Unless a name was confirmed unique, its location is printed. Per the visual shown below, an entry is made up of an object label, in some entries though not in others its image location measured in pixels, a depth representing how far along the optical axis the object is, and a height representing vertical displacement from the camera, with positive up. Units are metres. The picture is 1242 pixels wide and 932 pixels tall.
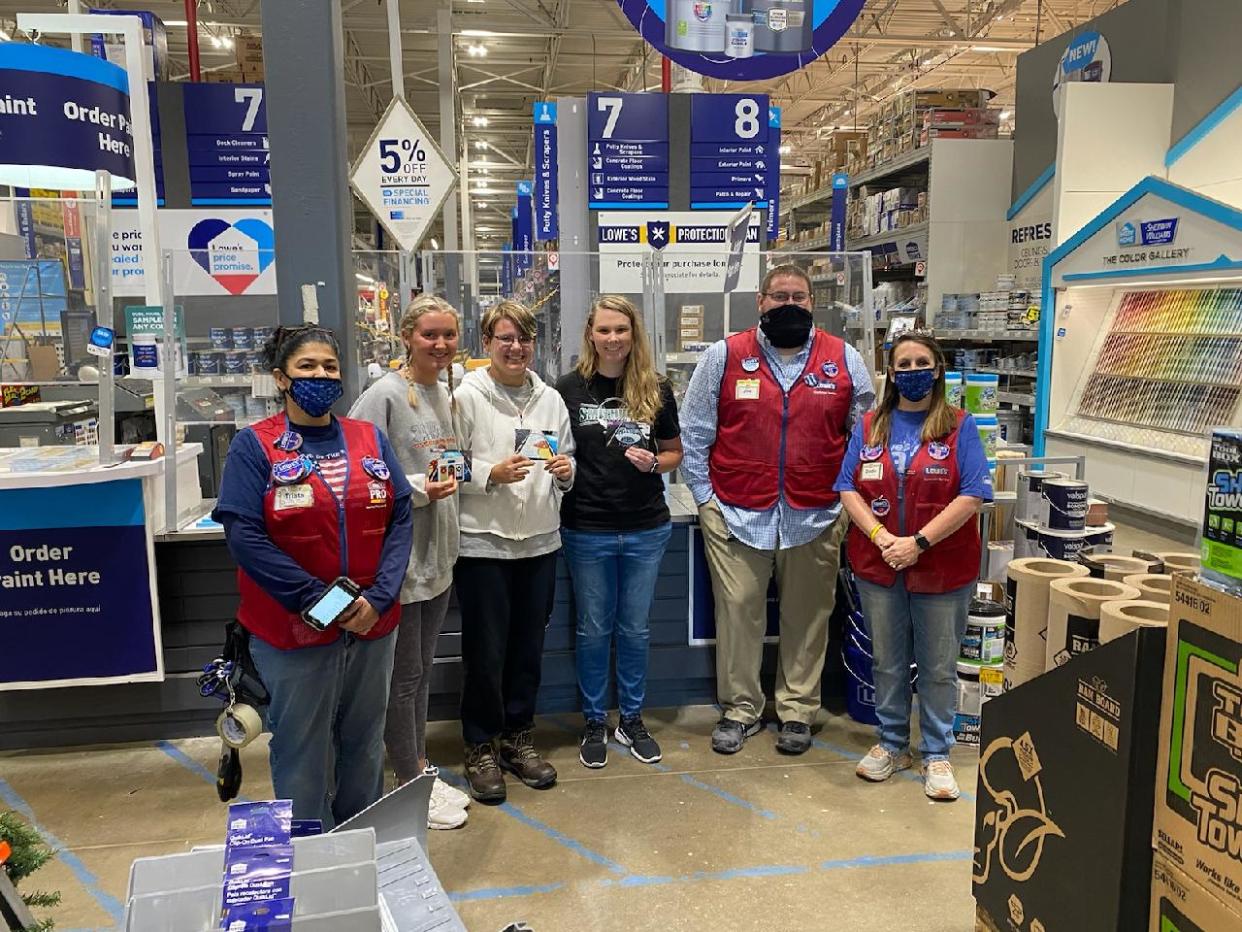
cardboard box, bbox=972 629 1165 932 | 1.43 -0.81
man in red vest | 3.35 -0.53
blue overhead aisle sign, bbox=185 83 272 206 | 6.93 +1.48
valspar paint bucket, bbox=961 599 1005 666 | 3.44 -1.13
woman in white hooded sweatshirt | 2.95 -0.61
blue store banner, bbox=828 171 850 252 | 10.72 +1.48
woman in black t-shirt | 3.16 -0.49
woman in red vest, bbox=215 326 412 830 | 2.13 -0.50
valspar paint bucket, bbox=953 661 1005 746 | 3.44 -1.36
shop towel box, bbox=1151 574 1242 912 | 1.27 -0.60
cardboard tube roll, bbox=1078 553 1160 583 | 1.96 -0.51
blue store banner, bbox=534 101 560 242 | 8.10 +1.58
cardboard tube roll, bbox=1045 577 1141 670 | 1.68 -0.52
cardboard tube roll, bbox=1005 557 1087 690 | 1.86 -0.58
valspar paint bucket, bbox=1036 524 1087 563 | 3.19 -0.74
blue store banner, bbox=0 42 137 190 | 3.63 +0.92
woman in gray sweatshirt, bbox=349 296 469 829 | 2.67 -0.42
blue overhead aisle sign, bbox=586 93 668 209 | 6.69 +1.37
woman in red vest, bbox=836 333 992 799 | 2.98 -0.64
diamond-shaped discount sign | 4.90 +0.87
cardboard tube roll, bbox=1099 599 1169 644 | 1.49 -0.48
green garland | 1.66 -0.96
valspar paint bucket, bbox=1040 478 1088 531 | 3.23 -0.60
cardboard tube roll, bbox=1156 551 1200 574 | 1.97 -0.51
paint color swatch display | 6.52 -0.23
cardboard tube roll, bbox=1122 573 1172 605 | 1.75 -0.50
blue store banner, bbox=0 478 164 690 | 3.34 -0.93
